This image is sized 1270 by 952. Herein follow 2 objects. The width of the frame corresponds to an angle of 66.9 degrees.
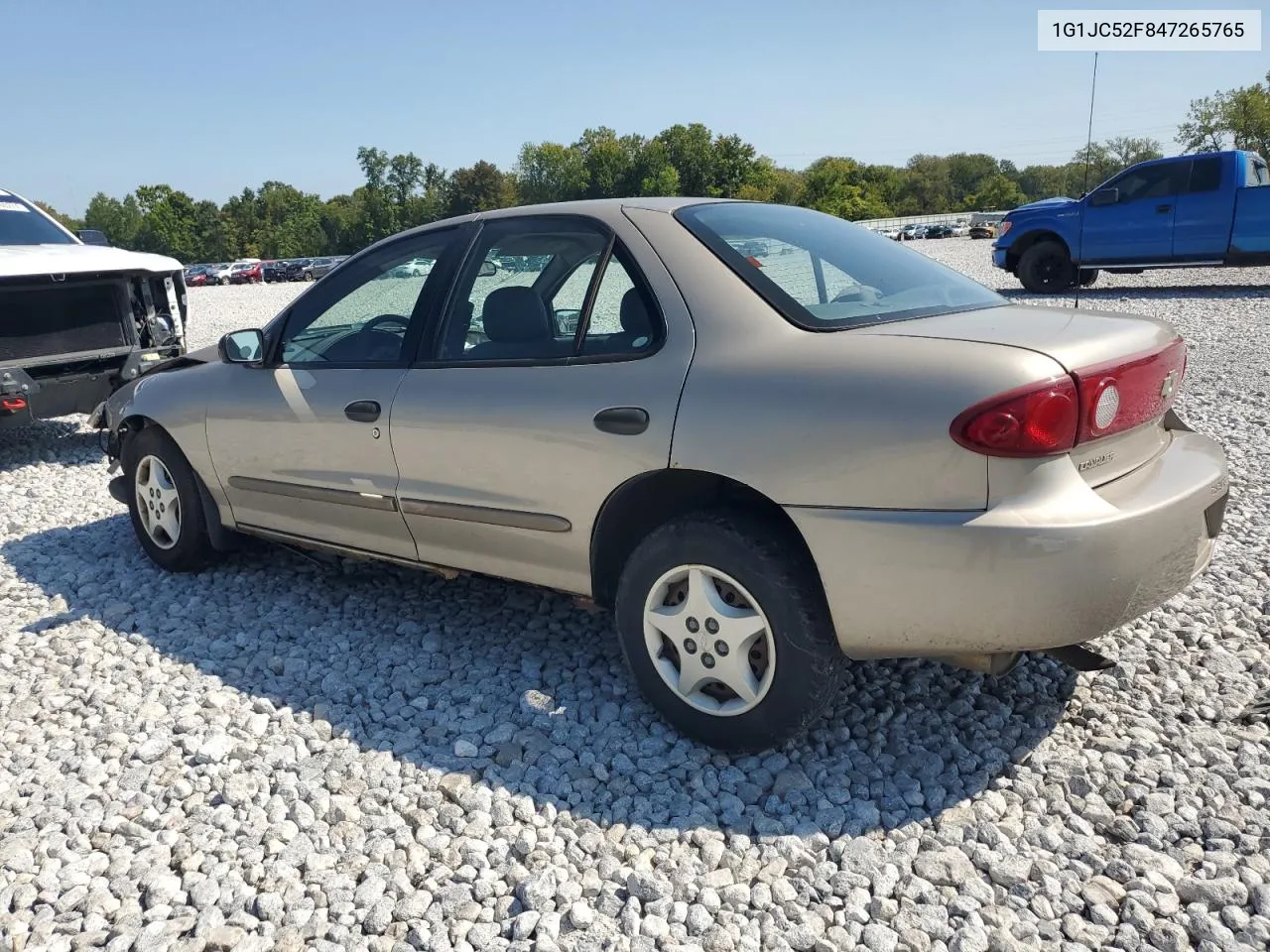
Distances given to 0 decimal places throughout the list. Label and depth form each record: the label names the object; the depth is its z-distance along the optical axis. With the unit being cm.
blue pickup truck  1351
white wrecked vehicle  664
